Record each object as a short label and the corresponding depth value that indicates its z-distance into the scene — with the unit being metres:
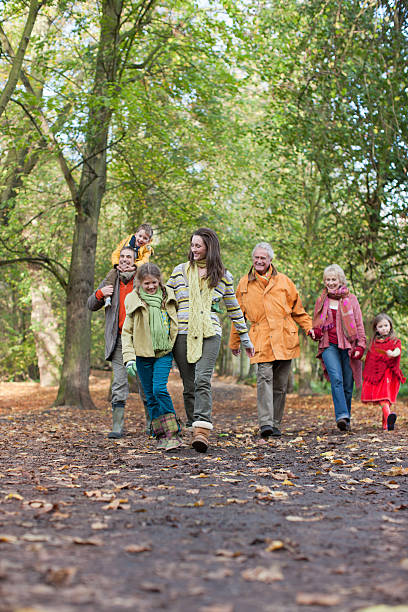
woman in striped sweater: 6.63
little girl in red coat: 8.98
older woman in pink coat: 8.39
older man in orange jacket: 7.98
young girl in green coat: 6.68
